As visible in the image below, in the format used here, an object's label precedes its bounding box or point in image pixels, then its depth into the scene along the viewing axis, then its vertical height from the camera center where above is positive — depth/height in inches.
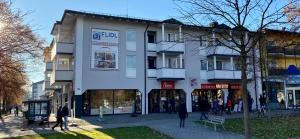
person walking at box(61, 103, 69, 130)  515.6 -78.4
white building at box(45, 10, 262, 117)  756.0 +58.1
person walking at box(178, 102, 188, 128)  501.0 -72.1
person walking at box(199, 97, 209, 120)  566.6 -69.2
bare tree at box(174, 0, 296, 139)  240.6 +65.0
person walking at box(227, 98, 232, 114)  735.8 -87.2
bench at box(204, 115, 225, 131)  456.0 -85.7
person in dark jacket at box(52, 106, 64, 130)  514.8 -84.6
